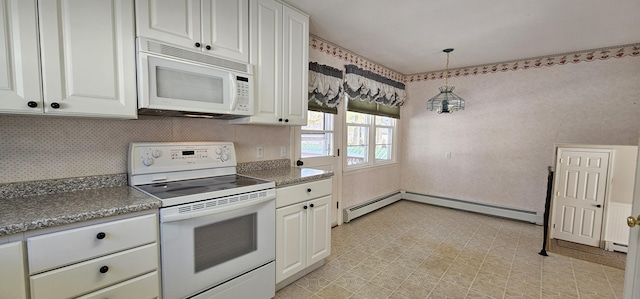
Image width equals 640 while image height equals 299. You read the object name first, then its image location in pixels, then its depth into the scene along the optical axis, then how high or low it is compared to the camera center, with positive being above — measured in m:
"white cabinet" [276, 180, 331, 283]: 2.01 -0.78
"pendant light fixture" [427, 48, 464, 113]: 3.30 +0.45
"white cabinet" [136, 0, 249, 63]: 1.54 +0.70
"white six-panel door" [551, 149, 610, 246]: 2.83 -0.60
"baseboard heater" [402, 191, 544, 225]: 3.72 -1.07
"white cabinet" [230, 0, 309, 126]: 2.06 +0.61
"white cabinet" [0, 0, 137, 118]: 1.18 +0.36
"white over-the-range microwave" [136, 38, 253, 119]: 1.52 +0.33
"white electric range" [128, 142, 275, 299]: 1.45 -0.52
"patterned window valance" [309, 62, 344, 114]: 2.89 +0.55
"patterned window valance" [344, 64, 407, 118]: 3.49 +0.66
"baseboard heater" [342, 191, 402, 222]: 3.64 -1.06
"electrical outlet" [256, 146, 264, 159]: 2.50 -0.16
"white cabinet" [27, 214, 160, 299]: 1.10 -0.59
